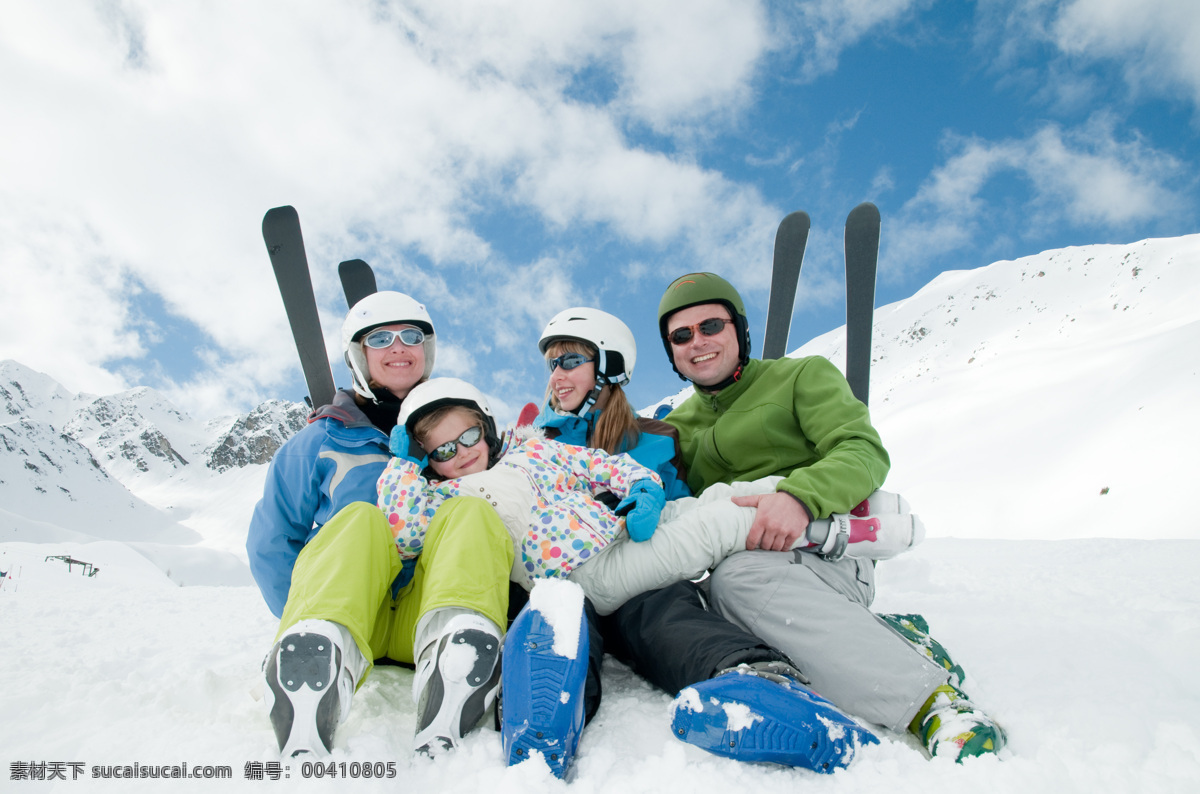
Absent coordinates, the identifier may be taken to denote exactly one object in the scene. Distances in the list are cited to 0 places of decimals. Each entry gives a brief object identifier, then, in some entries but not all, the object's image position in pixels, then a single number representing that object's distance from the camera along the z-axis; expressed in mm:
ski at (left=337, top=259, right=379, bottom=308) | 5055
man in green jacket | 1667
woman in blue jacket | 1468
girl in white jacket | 2143
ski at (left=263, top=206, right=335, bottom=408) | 4785
